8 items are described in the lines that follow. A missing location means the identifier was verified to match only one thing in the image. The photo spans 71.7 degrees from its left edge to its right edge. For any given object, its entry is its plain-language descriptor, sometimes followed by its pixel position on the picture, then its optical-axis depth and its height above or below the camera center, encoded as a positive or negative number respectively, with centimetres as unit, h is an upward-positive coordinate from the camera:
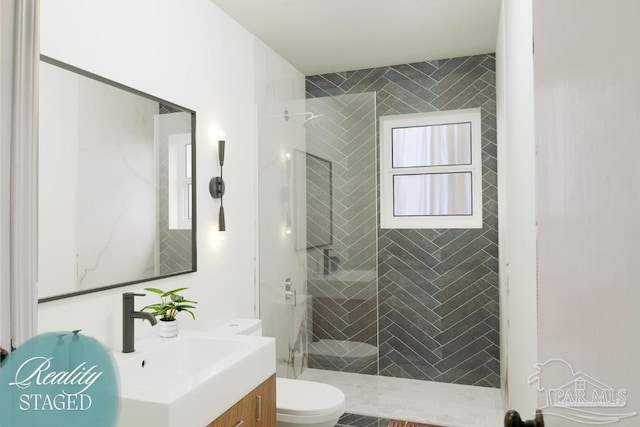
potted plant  199 -40
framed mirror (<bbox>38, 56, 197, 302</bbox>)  162 +16
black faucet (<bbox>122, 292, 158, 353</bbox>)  179 -39
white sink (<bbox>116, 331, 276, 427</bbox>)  133 -56
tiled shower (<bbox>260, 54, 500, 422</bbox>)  300 -27
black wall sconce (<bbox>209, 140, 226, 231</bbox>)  261 +20
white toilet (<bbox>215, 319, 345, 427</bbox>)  221 -94
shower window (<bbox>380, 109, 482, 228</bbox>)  366 +44
